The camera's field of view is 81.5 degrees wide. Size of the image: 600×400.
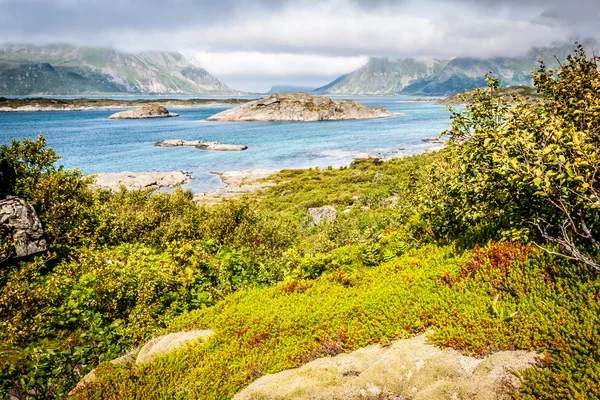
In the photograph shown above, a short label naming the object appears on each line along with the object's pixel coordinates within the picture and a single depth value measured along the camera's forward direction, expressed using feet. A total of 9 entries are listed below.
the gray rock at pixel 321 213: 126.11
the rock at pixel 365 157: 286.25
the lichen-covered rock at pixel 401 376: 17.01
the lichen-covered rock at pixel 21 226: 47.26
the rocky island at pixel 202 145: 374.43
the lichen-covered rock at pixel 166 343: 27.17
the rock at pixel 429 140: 396.08
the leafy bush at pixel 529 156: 19.75
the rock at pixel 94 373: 24.17
